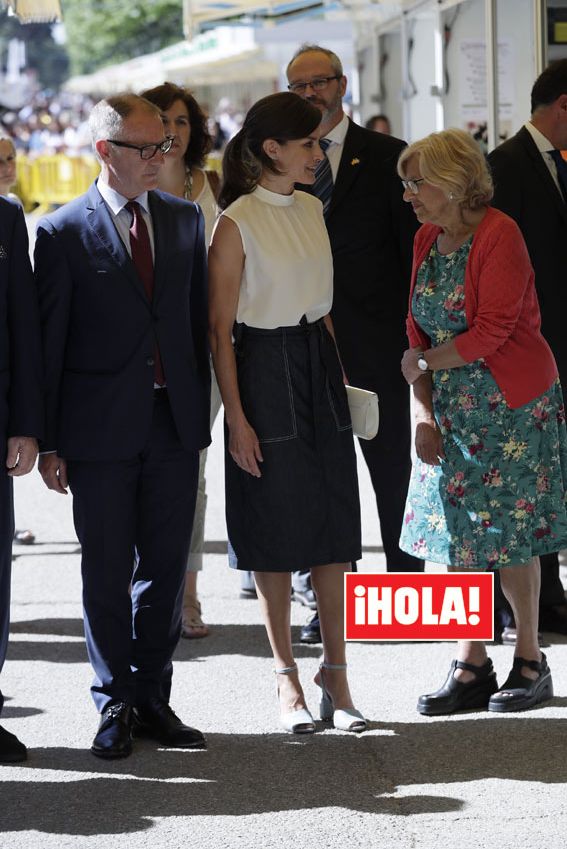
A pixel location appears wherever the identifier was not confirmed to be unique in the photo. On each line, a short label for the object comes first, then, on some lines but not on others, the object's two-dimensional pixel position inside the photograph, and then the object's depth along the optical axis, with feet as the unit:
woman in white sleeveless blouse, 29.27
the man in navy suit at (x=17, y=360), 27.35
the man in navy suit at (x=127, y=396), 27.58
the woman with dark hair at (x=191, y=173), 36.50
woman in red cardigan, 29.78
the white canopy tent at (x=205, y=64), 144.79
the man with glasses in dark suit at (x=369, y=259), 36.35
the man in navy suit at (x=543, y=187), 35.73
